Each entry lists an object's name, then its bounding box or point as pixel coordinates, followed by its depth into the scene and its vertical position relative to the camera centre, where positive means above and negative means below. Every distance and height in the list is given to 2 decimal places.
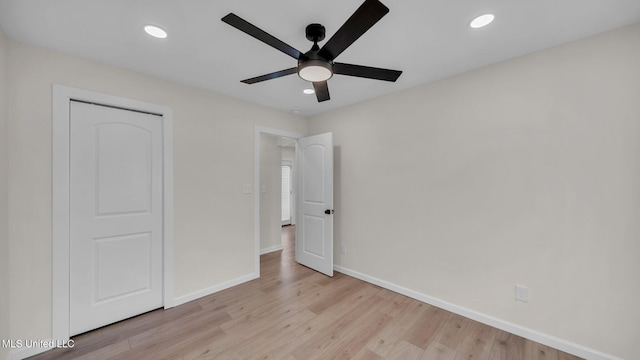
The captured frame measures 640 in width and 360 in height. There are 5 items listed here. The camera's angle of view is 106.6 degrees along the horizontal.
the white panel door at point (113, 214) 2.05 -0.31
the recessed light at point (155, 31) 1.66 +1.07
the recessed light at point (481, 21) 1.57 +1.07
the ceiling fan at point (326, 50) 1.13 +0.77
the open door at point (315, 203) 3.31 -0.34
